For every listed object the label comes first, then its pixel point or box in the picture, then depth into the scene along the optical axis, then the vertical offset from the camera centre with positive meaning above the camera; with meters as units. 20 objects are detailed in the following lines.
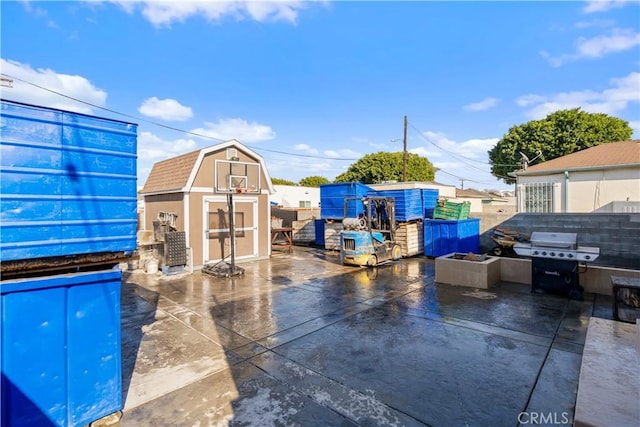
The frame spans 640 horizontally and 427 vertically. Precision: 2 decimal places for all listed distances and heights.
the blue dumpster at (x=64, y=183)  2.46 +0.23
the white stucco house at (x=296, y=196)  28.16 +1.04
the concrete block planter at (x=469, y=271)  7.67 -1.65
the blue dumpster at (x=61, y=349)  2.43 -1.14
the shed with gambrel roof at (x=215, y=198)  10.38 +0.38
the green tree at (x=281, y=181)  44.37 +4.00
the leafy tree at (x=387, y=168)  35.31 +4.37
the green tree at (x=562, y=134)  23.69 +5.41
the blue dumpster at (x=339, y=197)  13.50 +0.44
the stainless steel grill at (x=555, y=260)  6.64 -1.22
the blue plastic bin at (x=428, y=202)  13.66 +0.16
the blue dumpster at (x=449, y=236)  12.05 -1.19
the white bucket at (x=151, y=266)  9.79 -1.75
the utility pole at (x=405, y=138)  20.92 +4.49
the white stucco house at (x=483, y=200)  26.05 +0.44
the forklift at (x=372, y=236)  10.12 -0.98
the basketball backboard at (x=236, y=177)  10.95 +1.14
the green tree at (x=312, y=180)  49.66 +4.30
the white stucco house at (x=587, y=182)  13.76 +1.03
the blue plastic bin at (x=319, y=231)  16.48 -1.24
